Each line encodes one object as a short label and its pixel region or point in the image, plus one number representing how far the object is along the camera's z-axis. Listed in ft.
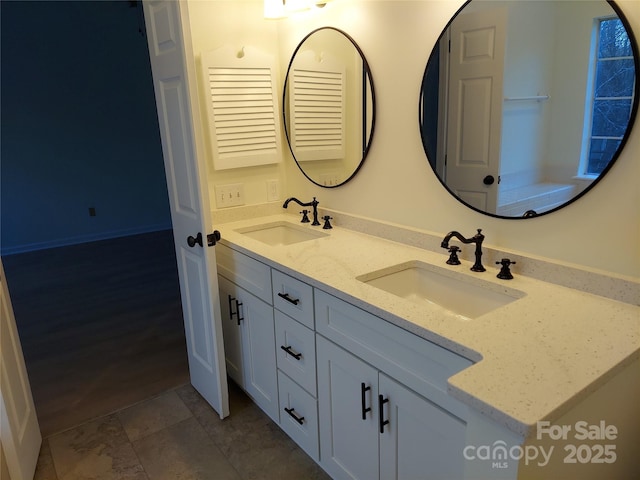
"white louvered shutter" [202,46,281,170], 7.52
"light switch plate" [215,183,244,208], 8.05
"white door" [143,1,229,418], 6.01
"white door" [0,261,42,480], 5.61
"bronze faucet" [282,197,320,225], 7.82
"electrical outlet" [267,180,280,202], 8.65
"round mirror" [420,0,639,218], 4.16
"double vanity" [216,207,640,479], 3.22
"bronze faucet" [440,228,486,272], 5.20
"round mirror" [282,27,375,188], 6.86
